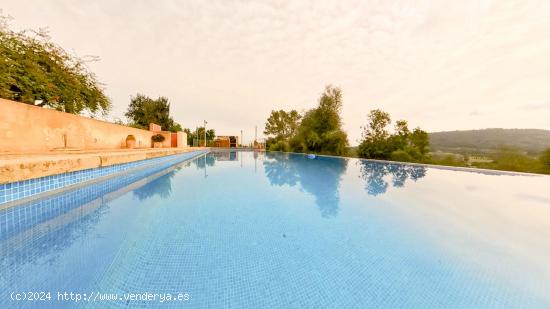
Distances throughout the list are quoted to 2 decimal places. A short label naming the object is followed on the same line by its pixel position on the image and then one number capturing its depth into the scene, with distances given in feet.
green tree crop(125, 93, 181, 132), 72.28
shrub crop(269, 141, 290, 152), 67.50
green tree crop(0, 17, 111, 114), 19.35
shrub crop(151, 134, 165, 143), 44.27
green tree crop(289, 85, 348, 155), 47.71
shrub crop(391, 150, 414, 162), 33.91
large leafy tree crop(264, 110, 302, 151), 81.87
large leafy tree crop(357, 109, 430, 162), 34.68
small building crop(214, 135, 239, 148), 90.79
